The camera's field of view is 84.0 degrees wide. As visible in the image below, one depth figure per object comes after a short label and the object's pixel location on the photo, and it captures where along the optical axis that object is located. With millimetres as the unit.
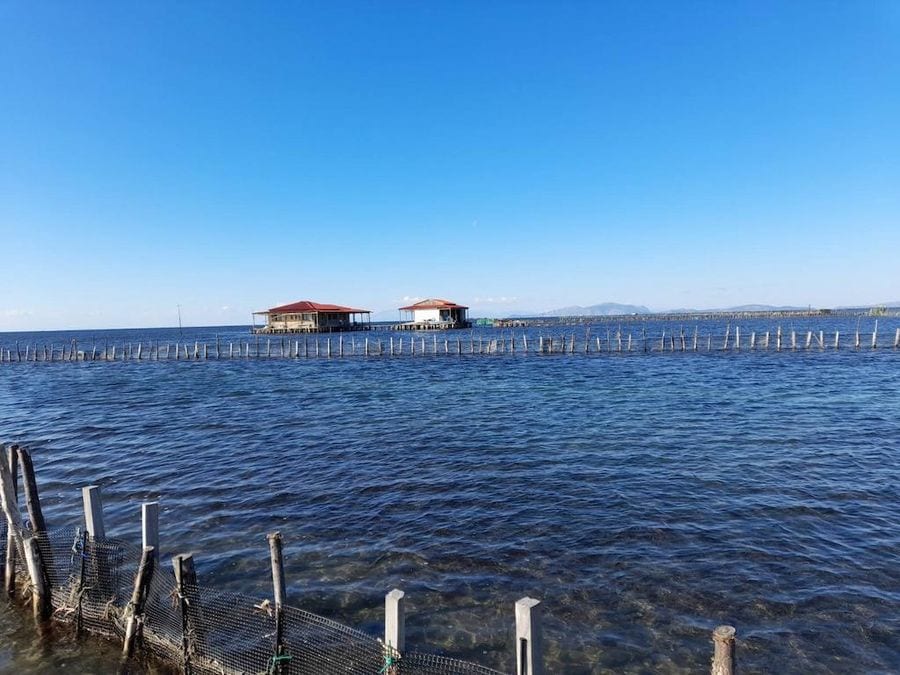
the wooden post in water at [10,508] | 8109
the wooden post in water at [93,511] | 7514
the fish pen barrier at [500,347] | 52844
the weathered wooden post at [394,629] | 4918
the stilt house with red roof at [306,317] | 83750
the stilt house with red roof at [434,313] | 92000
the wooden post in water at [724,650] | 3828
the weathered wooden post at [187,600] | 6133
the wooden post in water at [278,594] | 5801
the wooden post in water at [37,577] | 7523
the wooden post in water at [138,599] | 6566
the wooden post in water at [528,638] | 4445
